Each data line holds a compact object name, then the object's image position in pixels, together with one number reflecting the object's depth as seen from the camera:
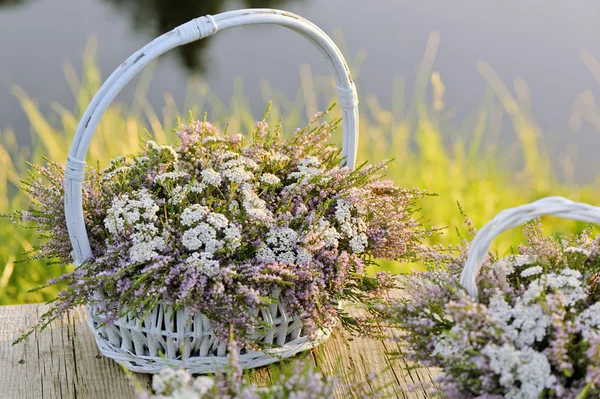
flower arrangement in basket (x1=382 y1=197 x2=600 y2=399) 1.74
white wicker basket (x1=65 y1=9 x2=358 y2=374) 1.88
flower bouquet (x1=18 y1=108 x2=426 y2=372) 1.88
